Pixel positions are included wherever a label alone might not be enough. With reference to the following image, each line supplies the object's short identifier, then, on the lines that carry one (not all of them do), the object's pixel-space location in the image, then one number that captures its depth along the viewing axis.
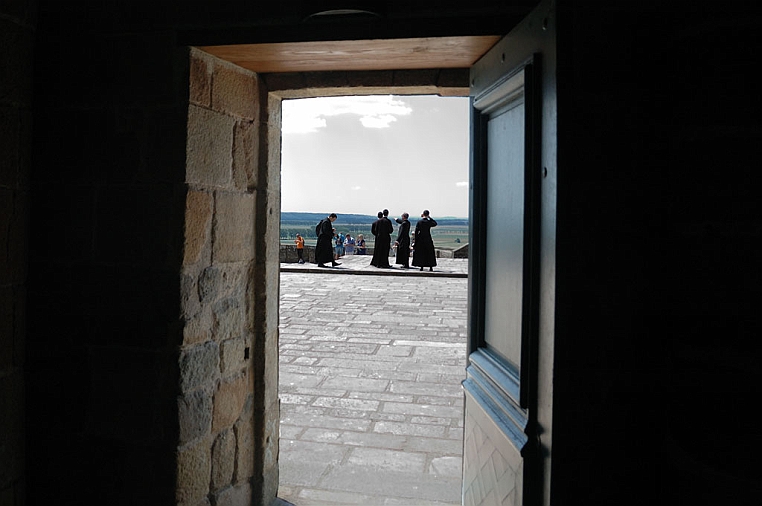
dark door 1.59
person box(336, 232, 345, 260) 20.75
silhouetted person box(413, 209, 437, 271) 13.06
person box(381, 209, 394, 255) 13.78
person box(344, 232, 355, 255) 25.55
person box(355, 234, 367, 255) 26.03
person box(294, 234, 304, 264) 15.28
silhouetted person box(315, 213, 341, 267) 13.38
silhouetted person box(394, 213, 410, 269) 14.27
